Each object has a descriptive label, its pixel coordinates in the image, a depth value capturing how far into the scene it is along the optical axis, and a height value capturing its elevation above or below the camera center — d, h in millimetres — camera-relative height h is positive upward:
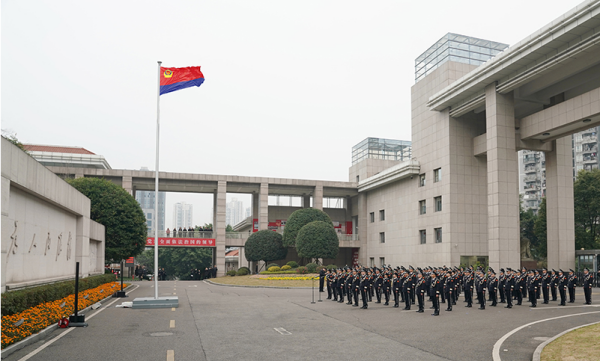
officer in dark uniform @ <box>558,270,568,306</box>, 20109 -2201
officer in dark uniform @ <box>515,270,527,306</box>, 20705 -2240
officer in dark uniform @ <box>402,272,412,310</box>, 19688 -2294
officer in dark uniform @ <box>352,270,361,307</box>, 21209 -2318
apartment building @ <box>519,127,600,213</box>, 87188 +11999
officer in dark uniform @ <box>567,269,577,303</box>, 21047 -2200
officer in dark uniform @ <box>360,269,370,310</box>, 20234 -2225
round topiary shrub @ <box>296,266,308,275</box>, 45812 -3554
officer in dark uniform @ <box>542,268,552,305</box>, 21077 -2236
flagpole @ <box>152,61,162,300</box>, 21125 +4485
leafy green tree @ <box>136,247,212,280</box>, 81562 -4764
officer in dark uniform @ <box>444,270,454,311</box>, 18889 -2057
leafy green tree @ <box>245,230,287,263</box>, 50219 -1642
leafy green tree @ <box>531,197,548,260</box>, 49531 +33
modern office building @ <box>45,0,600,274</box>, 27812 +5331
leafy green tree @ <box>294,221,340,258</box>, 47281 -1080
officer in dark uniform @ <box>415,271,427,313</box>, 18406 -2131
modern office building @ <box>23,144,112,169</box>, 50512 +7217
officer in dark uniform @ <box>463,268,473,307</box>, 20562 -2397
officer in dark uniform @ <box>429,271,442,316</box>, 17344 -2114
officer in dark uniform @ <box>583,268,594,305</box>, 20266 -2229
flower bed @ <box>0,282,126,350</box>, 10891 -2250
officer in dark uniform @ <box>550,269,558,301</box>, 21172 -2121
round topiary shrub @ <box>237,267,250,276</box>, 51319 -4154
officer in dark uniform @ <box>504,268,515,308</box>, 19766 -2122
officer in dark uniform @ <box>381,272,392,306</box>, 21594 -2333
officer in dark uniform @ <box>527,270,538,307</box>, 20016 -2300
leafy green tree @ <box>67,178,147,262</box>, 36625 +1143
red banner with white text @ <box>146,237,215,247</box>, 52781 -1213
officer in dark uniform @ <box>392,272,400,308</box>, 20797 -2343
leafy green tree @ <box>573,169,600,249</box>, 48375 +2377
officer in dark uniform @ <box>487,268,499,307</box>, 20656 -2230
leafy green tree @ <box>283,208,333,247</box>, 50219 +959
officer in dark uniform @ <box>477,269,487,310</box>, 19438 -2239
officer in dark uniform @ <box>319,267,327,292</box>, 29109 -2694
